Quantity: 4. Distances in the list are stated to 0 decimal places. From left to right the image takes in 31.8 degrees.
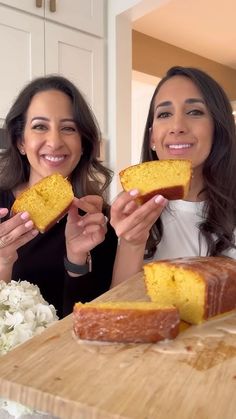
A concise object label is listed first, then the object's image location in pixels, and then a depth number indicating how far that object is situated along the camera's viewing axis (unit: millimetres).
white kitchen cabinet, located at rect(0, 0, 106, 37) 2025
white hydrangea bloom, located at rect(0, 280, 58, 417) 615
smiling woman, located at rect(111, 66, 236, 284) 1197
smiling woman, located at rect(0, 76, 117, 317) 1047
